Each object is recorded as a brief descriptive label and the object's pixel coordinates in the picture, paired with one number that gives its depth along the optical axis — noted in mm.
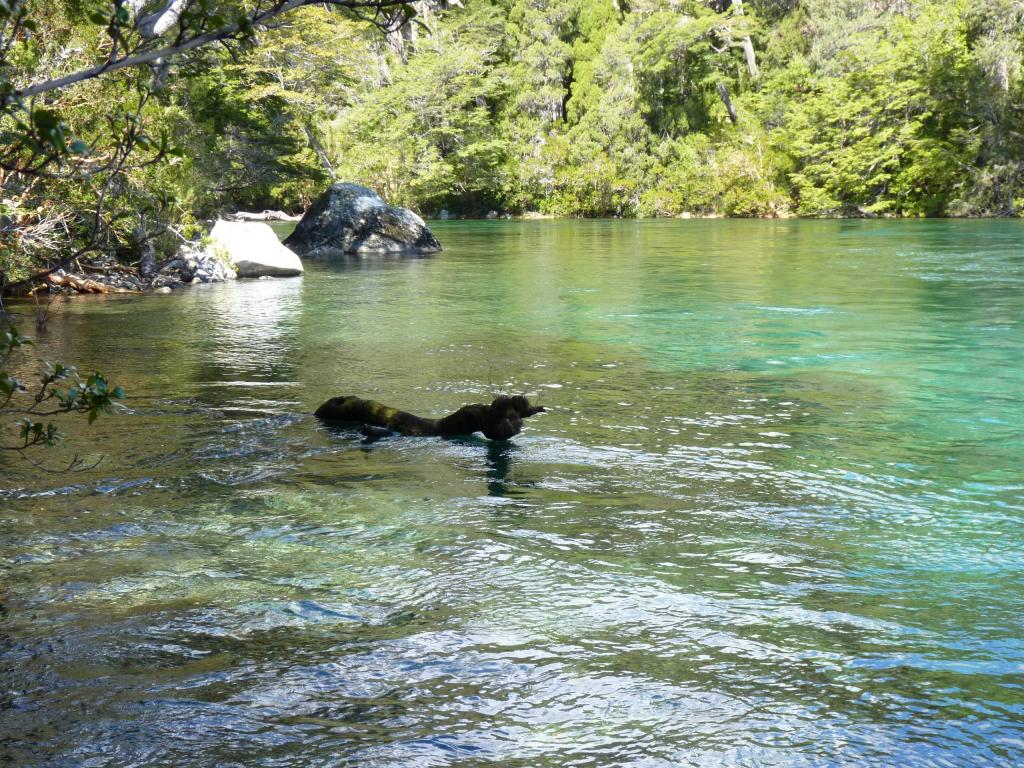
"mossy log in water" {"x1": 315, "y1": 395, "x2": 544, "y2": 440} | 6695
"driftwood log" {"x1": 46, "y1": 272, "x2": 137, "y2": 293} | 15646
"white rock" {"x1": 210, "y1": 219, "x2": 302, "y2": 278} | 19938
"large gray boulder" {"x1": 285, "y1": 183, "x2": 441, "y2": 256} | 26469
